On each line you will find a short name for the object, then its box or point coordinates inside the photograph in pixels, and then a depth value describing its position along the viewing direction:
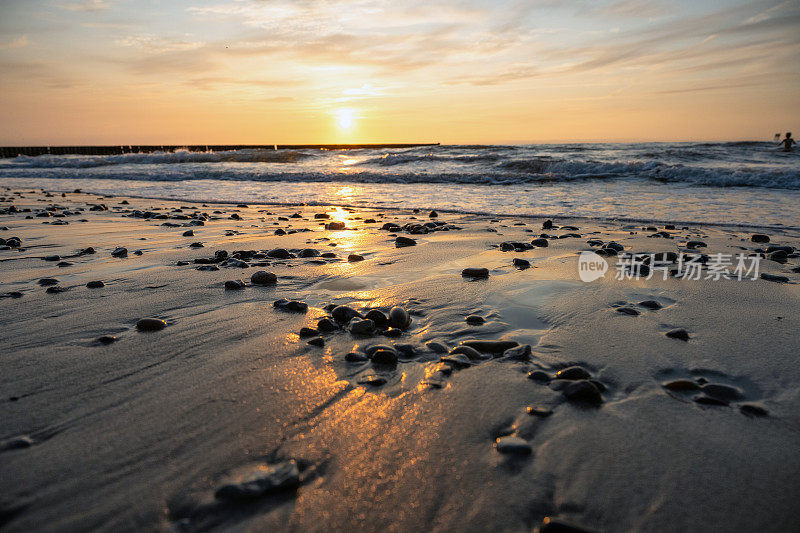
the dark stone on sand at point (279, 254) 4.75
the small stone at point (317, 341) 2.50
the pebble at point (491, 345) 2.42
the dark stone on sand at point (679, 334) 2.63
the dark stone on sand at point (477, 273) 3.88
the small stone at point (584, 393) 1.94
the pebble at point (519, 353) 2.34
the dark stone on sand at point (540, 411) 1.84
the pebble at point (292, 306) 3.07
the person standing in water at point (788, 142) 24.50
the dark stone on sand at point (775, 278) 3.83
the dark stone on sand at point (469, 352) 2.36
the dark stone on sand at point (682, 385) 2.05
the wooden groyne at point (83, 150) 56.78
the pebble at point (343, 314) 2.83
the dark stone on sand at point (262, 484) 1.36
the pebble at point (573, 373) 2.12
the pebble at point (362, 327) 2.64
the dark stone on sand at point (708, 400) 1.93
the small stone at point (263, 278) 3.73
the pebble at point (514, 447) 1.60
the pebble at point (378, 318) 2.77
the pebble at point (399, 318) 2.75
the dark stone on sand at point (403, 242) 5.32
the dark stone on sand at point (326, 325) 2.69
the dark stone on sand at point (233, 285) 3.56
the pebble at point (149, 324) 2.69
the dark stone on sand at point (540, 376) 2.12
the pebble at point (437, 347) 2.44
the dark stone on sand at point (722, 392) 1.98
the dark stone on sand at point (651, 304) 3.17
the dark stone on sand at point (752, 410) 1.85
